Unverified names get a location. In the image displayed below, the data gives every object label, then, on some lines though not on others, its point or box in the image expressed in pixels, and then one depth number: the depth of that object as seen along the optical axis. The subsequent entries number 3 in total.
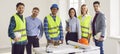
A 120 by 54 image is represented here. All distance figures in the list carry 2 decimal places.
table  2.03
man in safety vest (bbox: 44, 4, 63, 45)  2.53
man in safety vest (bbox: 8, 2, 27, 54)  2.38
